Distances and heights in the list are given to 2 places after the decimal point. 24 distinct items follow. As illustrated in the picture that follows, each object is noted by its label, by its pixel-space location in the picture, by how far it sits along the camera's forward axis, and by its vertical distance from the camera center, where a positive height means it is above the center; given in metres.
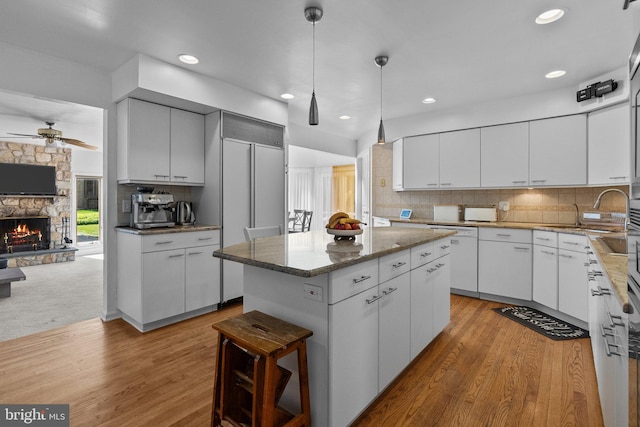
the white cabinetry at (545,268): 3.25 -0.60
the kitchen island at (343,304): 1.49 -0.51
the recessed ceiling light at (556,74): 3.13 +1.34
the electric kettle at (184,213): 3.51 -0.05
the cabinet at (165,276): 2.92 -0.65
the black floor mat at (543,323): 2.86 -1.09
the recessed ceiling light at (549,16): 2.12 +1.30
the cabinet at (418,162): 4.52 +0.68
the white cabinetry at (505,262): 3.55 -0.60
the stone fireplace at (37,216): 5.77 -0.15
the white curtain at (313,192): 9.83 +0.55
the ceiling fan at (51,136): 4.45 +1.02
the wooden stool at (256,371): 1.34 -0.74
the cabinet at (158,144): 3.03 +0.64
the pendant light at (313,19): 2.07 +1.25
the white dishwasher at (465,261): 3.89 -0.63
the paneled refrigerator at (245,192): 3.54 +0.19
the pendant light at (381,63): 2.77 +1.28
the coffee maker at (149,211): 3.10 -0.03
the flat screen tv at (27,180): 5.65 +0.51
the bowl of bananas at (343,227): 2.21 -0.12
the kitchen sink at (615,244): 2.09 -0.24
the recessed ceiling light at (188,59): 2.79 +1.31
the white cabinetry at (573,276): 2.94 -0.62
